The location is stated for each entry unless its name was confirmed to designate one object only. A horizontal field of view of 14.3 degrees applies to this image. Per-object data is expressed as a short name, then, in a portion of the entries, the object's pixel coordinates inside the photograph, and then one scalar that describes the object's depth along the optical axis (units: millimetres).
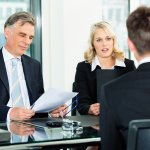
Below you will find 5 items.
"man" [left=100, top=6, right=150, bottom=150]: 2232
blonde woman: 3598
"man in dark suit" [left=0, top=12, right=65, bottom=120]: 3320
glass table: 2600
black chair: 1885
